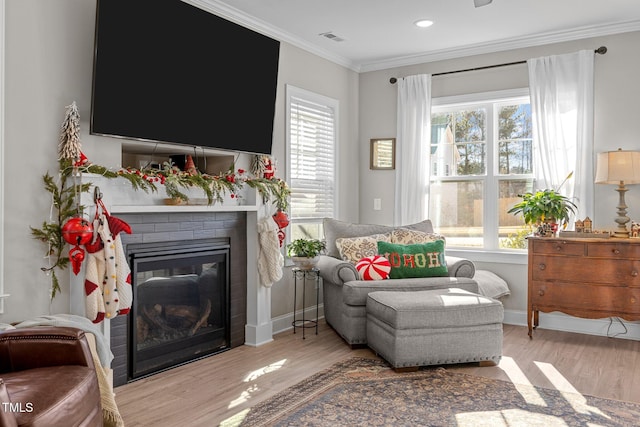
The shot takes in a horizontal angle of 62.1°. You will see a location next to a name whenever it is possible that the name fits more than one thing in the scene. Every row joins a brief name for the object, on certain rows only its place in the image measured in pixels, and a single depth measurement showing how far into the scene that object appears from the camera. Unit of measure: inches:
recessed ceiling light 168.2
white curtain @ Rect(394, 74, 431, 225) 205.0
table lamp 158.1
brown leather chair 70.7
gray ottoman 135.0
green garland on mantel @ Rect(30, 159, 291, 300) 113.7
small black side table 175.5
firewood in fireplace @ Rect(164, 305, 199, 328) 143.3
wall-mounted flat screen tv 118.0
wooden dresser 155.3
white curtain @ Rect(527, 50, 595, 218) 174.1
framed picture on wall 215.9
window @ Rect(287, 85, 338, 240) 187.0
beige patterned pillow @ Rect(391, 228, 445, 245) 180.7
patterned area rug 106.0
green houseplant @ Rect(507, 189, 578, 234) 168.6
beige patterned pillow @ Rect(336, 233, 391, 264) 177.6
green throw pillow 168.9
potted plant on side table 170.2
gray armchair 157.0
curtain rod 172.7
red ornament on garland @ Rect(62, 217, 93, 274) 109.3
